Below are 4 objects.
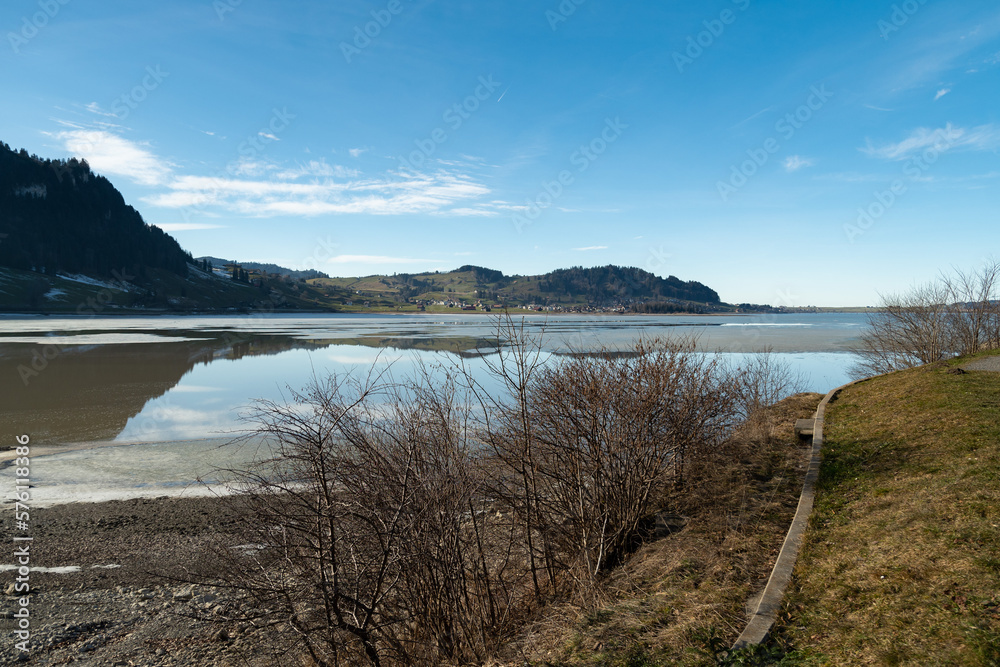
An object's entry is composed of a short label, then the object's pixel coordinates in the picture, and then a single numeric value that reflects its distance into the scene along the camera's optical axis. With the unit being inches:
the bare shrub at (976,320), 1026.1
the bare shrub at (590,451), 309.0
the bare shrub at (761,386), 586.6
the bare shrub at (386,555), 220.8
